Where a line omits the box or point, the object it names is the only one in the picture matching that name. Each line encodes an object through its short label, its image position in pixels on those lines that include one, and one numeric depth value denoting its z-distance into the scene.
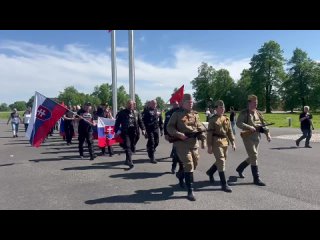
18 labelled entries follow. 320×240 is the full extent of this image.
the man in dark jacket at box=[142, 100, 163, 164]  9.95
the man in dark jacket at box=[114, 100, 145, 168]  9.13
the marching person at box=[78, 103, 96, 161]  10.77
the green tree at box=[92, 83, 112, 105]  97.06
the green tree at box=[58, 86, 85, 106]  97.24
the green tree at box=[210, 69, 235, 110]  90.81
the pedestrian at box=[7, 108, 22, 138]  20.72
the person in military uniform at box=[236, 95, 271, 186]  7.07
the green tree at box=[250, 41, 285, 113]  68.81
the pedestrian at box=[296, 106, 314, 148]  13.68
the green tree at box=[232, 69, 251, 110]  82.88
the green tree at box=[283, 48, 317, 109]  67.88
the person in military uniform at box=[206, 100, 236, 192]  6.52
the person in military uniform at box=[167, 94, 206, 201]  6.06
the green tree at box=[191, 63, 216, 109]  95.88
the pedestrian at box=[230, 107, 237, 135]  19.23
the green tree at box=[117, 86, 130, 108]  89.31
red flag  9.77
